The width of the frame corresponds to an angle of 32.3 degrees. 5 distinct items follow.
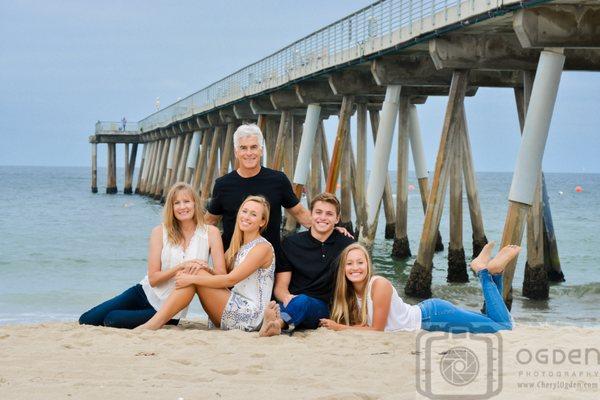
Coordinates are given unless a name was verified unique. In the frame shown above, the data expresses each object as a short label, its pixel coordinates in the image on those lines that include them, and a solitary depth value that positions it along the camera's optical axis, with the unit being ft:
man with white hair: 27.61
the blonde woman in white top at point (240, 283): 26.63
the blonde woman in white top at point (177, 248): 27.25
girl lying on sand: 25.68
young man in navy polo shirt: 26.78
